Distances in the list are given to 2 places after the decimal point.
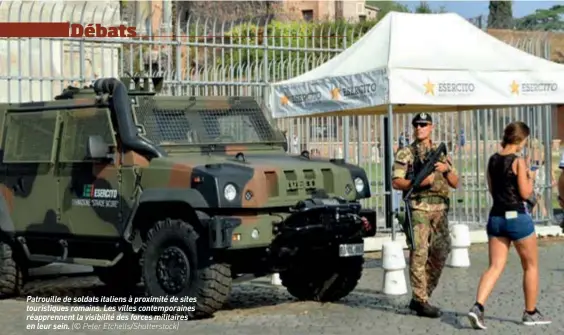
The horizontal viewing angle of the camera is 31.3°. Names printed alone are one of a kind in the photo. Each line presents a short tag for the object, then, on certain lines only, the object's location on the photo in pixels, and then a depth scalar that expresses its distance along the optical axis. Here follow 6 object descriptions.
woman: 8.54
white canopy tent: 11.53
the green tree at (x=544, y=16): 71.31
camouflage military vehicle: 9.08
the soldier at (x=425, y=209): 9.12
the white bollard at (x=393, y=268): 10.45
